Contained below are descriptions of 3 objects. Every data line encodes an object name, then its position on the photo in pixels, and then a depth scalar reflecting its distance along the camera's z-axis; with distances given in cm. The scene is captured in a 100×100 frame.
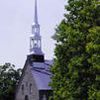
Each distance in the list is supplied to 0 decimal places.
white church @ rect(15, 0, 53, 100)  7300
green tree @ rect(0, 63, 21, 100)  8462
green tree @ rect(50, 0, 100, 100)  3412
